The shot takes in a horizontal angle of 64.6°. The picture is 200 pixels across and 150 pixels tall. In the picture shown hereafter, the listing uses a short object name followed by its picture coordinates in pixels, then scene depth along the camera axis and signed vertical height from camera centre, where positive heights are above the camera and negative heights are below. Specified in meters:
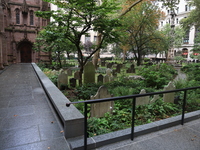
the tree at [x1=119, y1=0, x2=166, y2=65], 19.94 +5.05
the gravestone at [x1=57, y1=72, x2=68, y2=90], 8.77 -1.07
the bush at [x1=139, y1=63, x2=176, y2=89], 8.25 -0.98
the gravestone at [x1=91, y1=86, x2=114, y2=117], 4.45 -1.31
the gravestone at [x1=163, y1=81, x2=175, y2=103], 6.04 -1.31
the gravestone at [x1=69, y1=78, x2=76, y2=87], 8.76 -1.21
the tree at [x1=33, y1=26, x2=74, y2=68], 6.82 +1.11
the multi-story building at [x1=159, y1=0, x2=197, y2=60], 54.94 +9.38
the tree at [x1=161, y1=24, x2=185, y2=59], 40.50 +7.21
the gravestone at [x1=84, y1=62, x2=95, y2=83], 9.26 -0.74
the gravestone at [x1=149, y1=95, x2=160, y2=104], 5.75 -1.37
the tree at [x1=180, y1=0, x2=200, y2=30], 18.25 +5.24
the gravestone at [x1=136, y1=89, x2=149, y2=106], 5.37 -1.34
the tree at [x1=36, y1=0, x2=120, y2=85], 6.27 +1.89
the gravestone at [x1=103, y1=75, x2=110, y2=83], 9.66 -1.11
